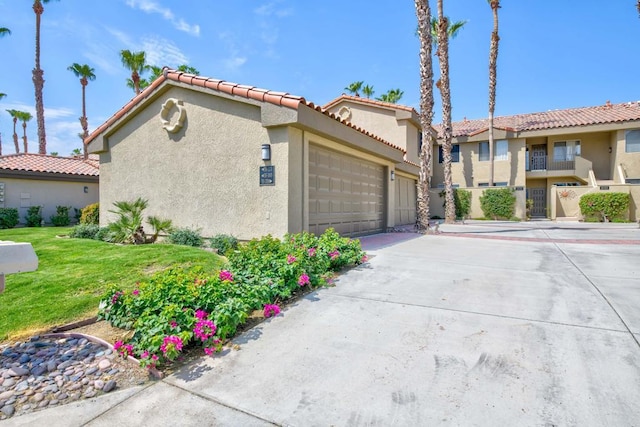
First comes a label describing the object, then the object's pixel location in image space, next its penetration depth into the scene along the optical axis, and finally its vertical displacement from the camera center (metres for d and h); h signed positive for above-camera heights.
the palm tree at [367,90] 37.14 +12.31
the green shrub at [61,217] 16.92 -0.51
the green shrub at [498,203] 22.64 +0.04
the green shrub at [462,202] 24.08 +0.13
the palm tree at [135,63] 27.70 +11.59
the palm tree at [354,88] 35.34 +12.00
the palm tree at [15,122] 49.31 +13.26
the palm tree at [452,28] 22.91 +11.71
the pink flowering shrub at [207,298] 3.07 -1.03
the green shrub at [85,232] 10.65 -0.79
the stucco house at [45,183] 16.19 +1.20
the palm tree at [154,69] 28.50 +11.25
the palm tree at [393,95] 37.12 +11.79
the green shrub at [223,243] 8.26 -0.90
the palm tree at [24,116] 49.38 +13.07
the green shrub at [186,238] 9.12 -0.85
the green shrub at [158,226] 9.38 -0.55
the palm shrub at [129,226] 9.34 -0.54
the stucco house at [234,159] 8.16 +1.29
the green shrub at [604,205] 19.69 -0.13
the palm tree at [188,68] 28.30 +11.39
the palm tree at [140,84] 29.80 +10.85
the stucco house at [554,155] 22.70 +3.47
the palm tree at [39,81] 26.53 +9.90
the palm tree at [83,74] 34.09 +13.26
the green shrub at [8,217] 15.05 -0.45
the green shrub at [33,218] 16.19 -0.52
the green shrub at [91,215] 14.45 -0.36
